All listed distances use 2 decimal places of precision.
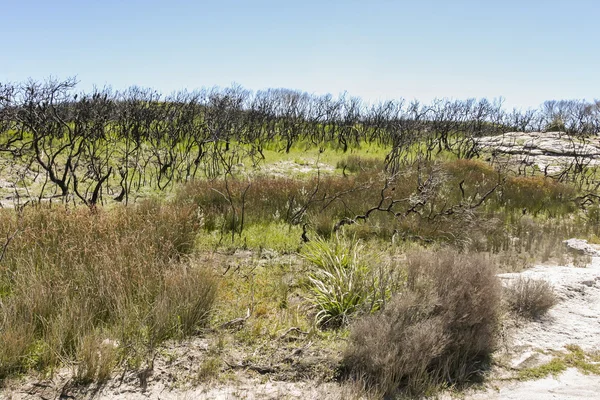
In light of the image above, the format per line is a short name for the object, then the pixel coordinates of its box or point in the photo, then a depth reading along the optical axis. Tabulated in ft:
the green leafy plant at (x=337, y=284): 14.88
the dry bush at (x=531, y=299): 15.97
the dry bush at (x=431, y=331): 11.62
